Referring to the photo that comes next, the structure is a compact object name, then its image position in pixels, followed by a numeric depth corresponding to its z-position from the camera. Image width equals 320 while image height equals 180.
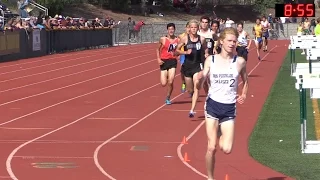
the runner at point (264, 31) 42.46
